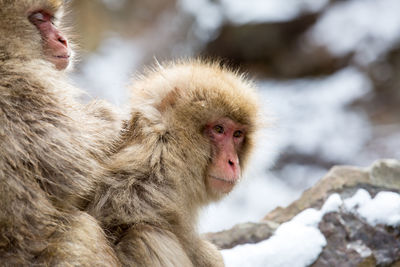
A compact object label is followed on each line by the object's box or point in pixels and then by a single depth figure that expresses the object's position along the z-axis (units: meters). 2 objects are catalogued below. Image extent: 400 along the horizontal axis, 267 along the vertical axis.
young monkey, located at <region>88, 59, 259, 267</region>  6.34
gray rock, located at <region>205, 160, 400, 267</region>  8.52
